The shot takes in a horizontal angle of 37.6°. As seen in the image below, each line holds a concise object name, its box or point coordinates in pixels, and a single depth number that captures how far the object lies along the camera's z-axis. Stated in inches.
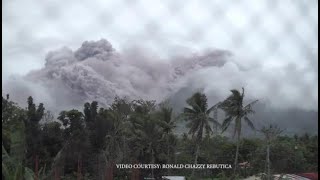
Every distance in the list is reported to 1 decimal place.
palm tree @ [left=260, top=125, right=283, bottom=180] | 1567.4
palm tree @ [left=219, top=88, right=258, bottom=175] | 1604.3
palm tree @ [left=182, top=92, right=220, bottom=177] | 1587.1
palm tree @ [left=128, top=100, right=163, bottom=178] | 1621.6
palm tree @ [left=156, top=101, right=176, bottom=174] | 1660.9
